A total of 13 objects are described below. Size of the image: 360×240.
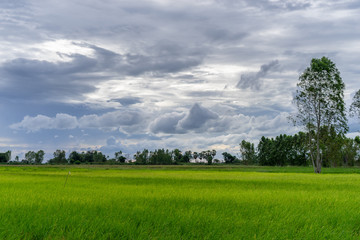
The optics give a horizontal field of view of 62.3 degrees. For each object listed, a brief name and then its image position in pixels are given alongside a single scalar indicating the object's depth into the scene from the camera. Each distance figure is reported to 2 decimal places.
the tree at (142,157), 175.68
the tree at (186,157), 191.49
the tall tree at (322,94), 46.69
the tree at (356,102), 49.38
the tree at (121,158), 183.38
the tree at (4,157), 175.40
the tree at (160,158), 175.51
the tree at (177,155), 187.75
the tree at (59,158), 189.81
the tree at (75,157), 178.00
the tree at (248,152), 150.88
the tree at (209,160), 188.00
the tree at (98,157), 178.48
